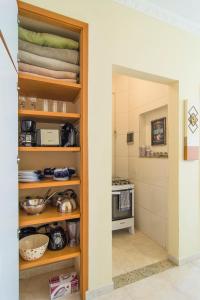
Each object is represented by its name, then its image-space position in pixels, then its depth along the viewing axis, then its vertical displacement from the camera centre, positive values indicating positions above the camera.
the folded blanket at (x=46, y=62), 1.31 +0.68
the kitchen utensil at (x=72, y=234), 1.55 -0.74
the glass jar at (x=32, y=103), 1.57 +0.43
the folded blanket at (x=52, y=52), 1.34 +0.78
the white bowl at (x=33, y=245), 1.33 -0.78
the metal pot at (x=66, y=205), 1.46 -0.46
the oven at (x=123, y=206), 2.65 -0.85
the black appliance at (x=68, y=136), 1.53 +0.12
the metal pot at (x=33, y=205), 1.39 -0.44
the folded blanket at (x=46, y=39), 1.32 +0.86
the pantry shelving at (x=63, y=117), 1.30 +0.27
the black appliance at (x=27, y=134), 1.36 +0.13
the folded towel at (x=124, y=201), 2.67 -0.77
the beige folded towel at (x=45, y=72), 1.31 +0.61
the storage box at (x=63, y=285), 1.48 -1.15
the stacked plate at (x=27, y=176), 1.37 -0.20
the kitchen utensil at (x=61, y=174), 1.45 -0.20
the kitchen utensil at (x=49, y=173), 1.56 -0.20
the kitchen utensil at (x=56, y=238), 1.48 -0.74
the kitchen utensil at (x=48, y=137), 1.42 +0.11
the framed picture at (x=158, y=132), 2.48 +0.27
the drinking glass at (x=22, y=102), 1.44 +0.41
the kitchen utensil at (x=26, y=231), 1.56 -0.73
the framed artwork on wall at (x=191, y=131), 1.94 +0.21
